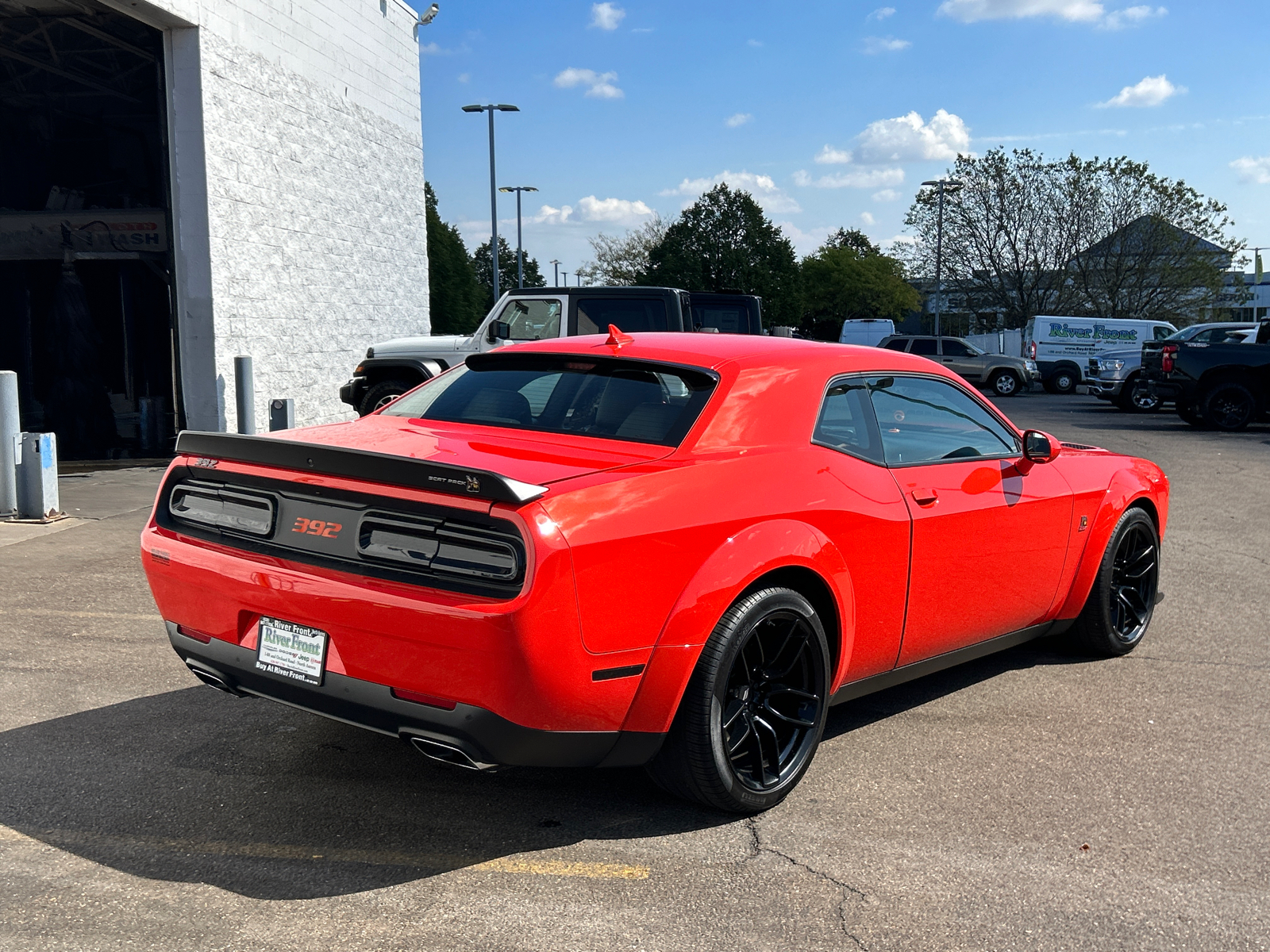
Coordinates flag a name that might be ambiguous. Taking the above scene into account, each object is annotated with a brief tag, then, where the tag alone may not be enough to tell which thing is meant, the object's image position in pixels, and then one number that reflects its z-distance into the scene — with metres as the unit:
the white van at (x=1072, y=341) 33.50
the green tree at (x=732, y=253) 83.69
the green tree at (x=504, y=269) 118.04
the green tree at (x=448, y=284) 63.00
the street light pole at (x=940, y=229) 44.88
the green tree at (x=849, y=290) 84.00
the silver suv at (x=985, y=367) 32.31
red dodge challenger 3.09
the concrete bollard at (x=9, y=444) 9.05
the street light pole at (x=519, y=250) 49.31
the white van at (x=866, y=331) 43.97
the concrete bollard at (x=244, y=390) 13.44
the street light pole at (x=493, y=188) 38.06
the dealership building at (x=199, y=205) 13.92
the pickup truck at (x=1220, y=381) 19.53
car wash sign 18.45
